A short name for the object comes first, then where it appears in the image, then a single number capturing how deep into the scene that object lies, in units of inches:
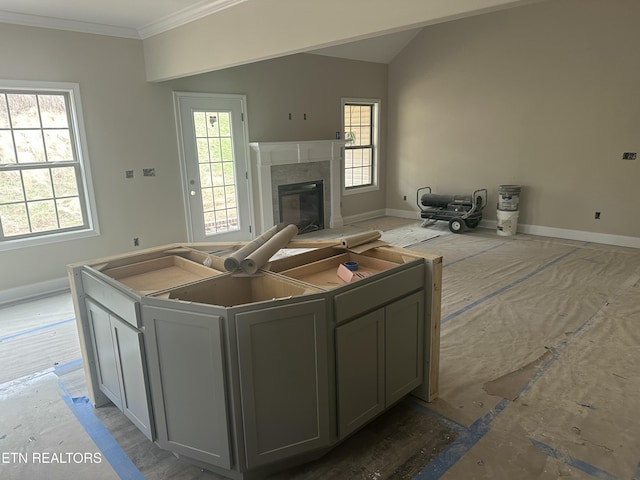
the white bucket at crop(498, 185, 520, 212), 268.2
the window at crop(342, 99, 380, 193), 318.0
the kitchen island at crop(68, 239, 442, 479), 74.6
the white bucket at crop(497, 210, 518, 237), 271.1
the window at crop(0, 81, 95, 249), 173.8
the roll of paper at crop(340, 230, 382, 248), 111.6
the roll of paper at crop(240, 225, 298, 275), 92.5
